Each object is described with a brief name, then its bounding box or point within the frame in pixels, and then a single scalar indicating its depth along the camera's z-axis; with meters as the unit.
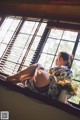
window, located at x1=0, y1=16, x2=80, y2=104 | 3.43
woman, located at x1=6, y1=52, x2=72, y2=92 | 2.64
